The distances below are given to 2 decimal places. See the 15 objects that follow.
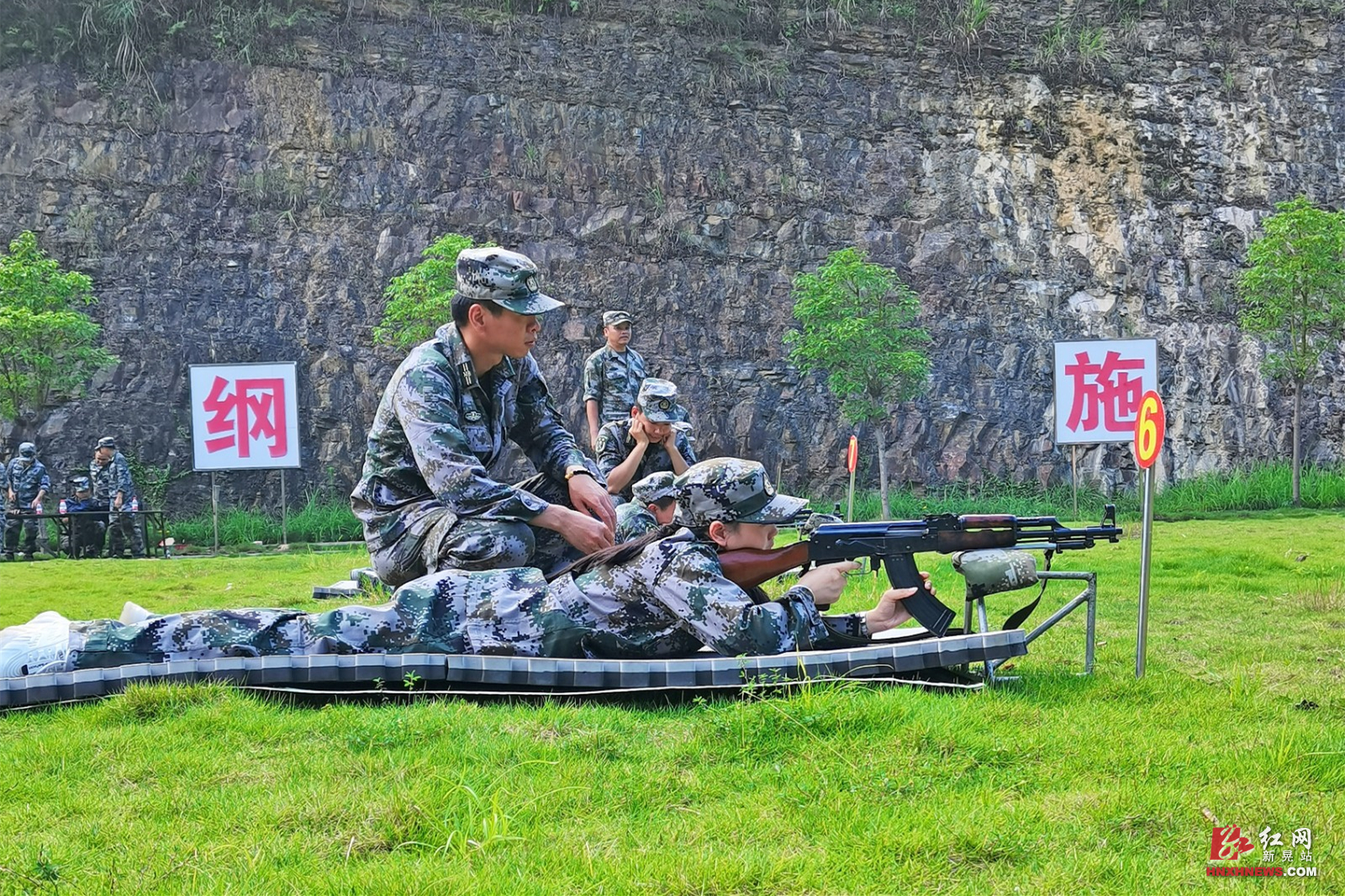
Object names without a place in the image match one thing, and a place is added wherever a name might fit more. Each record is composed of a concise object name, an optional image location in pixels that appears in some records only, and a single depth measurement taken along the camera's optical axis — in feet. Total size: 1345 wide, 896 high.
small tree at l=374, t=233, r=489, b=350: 55.88
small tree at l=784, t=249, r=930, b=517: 57.41
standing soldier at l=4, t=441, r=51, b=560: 54.90
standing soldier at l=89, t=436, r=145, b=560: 54.08
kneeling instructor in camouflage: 16.38
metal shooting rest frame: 14.44
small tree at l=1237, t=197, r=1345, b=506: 59.98
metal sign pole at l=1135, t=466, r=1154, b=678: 14.87
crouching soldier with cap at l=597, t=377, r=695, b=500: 25.85
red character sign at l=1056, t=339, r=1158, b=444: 54.13
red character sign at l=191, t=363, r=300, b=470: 52.49
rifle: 14.62
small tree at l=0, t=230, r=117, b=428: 54.70
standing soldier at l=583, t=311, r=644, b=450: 33.19
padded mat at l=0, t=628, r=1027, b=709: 13.52
